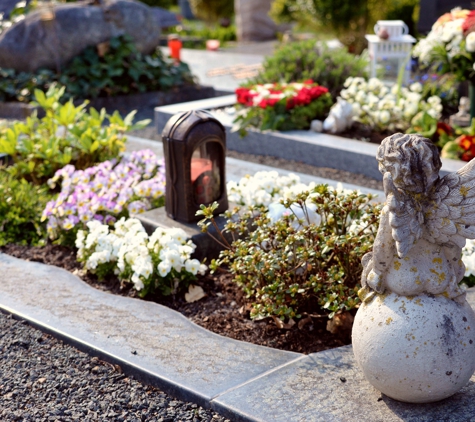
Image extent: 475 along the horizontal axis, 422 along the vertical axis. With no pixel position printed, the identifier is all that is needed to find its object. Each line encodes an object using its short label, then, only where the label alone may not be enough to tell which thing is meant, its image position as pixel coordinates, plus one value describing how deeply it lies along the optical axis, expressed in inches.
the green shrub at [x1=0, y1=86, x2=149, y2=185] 209.6
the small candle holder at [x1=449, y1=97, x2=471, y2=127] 259.0
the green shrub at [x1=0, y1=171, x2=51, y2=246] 185.2
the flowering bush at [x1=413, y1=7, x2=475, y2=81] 243.3
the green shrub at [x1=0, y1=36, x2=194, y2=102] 362.0
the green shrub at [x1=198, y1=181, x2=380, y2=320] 126.9
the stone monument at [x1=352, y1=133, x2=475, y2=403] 91.8
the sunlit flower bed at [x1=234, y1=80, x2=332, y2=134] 264.4
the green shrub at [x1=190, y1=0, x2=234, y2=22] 885.8
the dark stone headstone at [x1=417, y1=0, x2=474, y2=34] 463.5
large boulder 369.7
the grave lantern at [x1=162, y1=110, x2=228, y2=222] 162.7
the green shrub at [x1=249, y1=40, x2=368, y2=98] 304.2
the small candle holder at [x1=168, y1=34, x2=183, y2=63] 466.2
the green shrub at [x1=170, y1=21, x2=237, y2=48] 775.1
